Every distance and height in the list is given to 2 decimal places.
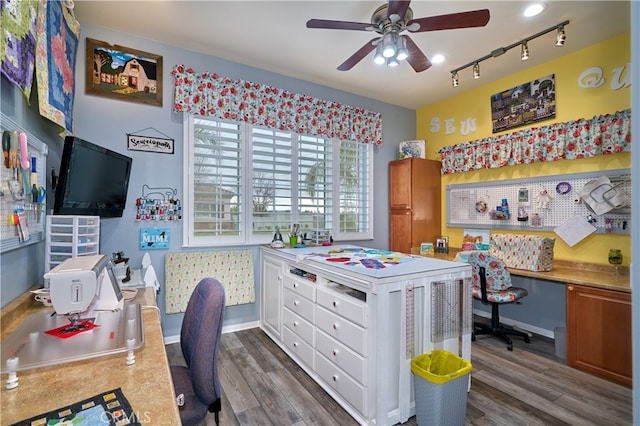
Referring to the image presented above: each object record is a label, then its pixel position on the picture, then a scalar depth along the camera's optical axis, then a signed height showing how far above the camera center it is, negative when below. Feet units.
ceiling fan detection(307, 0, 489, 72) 6.48 +4.20
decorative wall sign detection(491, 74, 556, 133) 10.87 +4.12
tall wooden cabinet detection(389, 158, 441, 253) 13.84 +0.54
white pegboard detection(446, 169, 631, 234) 9.29 +0.46
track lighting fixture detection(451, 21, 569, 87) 8.60 +5.25
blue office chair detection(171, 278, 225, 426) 4.28 -2.15
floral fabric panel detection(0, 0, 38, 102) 4.29 +2.61
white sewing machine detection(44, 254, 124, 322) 4.11 -0.99
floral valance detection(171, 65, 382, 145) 10.09 +3.98
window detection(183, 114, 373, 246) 10.43 +1.14
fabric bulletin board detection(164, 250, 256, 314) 9.95 -2.05
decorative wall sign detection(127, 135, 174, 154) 9.47 +2.18
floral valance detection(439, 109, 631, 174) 9.34 +2.48
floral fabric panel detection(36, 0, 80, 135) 5.78 +3.25
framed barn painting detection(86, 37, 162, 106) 8.93 +4.25
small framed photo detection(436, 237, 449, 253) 13.63 -1.38
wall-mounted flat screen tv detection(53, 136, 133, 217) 5.77 +0.71
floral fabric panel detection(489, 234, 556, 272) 9.87 -1.25
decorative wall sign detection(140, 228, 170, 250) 9.59 -0.80
